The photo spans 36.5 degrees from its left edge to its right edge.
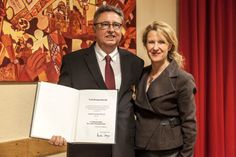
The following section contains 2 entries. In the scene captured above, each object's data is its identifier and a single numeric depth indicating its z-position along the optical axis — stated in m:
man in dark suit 1.97
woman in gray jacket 1.94
